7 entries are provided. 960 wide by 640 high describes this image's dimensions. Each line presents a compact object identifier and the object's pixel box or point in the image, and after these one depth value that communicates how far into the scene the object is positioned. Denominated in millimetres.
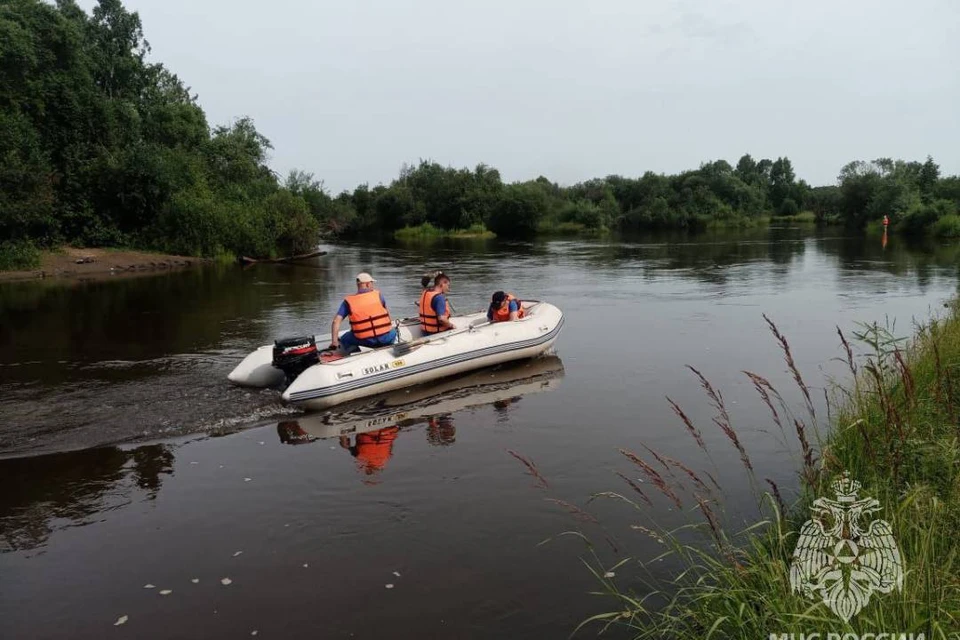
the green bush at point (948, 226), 34625
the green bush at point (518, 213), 53650
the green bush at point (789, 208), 72375
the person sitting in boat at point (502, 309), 10562
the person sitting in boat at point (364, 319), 8953
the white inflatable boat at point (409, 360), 8141
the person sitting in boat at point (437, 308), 9875
